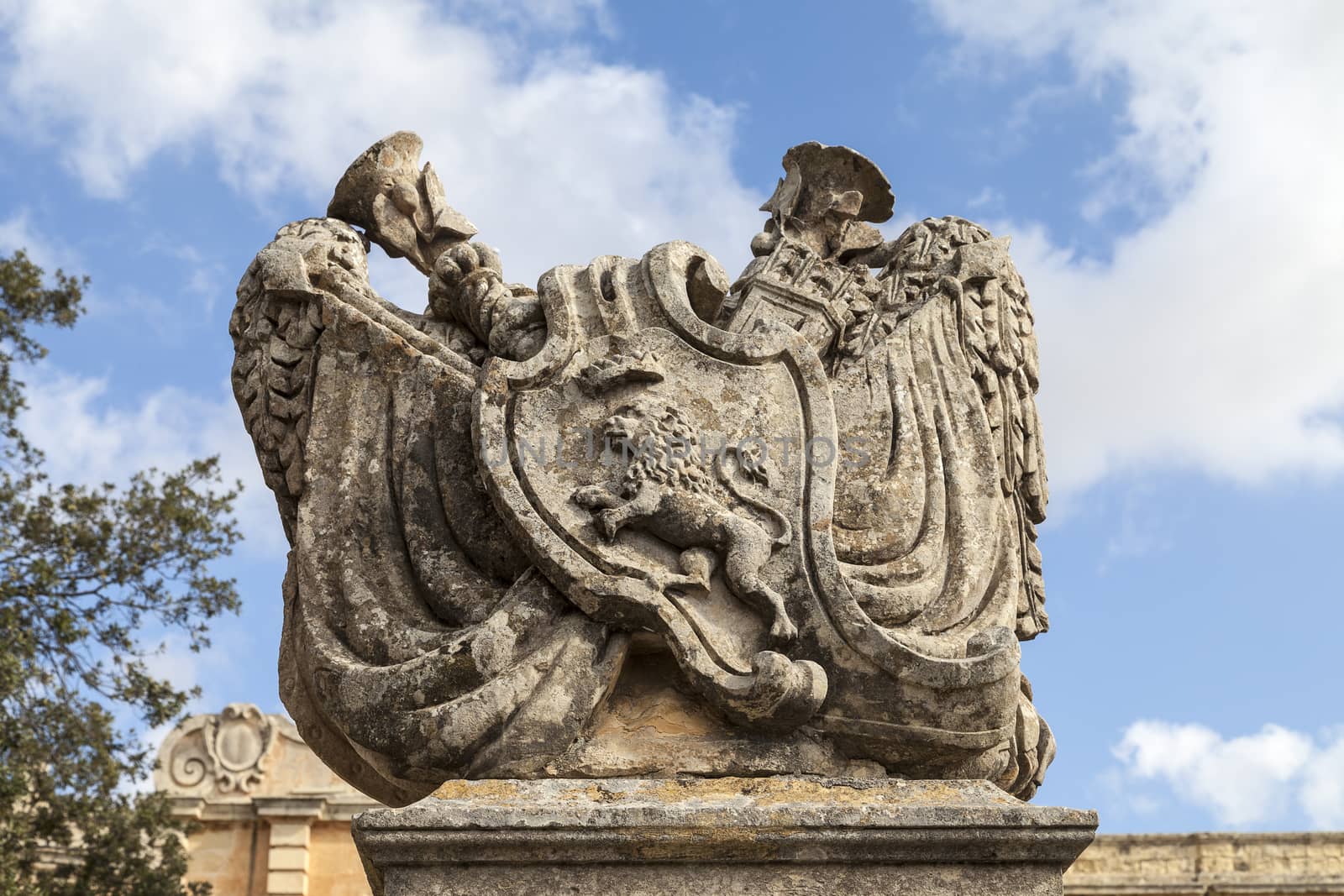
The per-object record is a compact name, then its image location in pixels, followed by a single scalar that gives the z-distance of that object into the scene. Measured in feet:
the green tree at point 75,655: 34.65
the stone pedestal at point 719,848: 10.14
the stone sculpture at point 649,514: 11.10
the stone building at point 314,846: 50.21
